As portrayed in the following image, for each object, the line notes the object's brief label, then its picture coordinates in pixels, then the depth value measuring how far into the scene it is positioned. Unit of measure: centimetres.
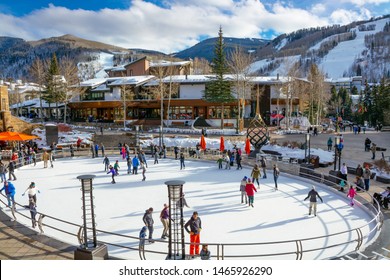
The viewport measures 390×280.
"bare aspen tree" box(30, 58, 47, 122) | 4619
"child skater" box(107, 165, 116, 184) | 1600
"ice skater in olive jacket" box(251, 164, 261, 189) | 1475
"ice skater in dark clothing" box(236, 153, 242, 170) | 1985
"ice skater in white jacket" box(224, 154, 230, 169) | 1990
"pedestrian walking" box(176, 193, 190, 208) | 671
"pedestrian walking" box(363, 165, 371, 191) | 1417
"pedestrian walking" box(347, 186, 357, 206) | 1229
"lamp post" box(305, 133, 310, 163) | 1898
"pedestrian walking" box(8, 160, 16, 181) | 1681
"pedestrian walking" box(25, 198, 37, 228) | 948
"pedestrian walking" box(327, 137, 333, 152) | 2530
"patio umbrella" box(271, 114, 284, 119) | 4089
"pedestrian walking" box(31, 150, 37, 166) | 2187
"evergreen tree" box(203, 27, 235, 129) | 3869
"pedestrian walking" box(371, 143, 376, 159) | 2176
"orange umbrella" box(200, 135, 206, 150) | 2528
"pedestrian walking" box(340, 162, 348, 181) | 1476
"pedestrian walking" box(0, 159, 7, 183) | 1617
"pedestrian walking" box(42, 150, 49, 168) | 2082
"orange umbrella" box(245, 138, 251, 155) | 2386
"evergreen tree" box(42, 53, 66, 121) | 4466
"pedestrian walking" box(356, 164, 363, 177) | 1485
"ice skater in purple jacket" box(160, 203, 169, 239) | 900
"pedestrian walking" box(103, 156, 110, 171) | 1864
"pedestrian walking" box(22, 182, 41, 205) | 1042
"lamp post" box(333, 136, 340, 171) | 1698
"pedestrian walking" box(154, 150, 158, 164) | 2181
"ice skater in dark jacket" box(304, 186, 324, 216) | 1100
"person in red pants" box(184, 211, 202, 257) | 782
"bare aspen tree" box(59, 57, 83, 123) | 4459
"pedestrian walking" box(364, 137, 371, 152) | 2507
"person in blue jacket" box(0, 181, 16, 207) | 1142
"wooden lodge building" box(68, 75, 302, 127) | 4234
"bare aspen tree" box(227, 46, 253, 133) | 3616
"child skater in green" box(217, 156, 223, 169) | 2017
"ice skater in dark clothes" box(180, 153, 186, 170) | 1955
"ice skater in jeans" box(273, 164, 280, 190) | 1491
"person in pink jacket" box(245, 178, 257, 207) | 1202
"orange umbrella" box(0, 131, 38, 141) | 2287
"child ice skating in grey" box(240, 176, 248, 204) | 1243
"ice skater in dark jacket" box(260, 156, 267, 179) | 1716
